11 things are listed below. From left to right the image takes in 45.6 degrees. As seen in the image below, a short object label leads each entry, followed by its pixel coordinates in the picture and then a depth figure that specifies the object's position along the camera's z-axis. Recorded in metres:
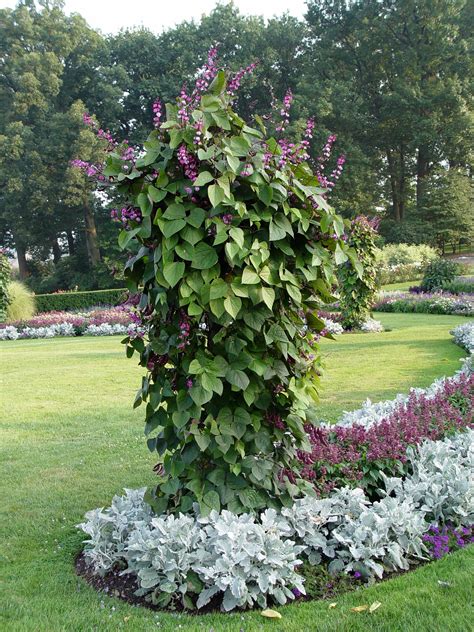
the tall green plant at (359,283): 11.79
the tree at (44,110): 33.12
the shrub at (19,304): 18.38
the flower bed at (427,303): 15.49
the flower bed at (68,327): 15.70
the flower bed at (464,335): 8.94
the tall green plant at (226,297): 2.47
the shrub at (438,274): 19.73
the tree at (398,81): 34.38
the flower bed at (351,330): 12.13
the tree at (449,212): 32.44
